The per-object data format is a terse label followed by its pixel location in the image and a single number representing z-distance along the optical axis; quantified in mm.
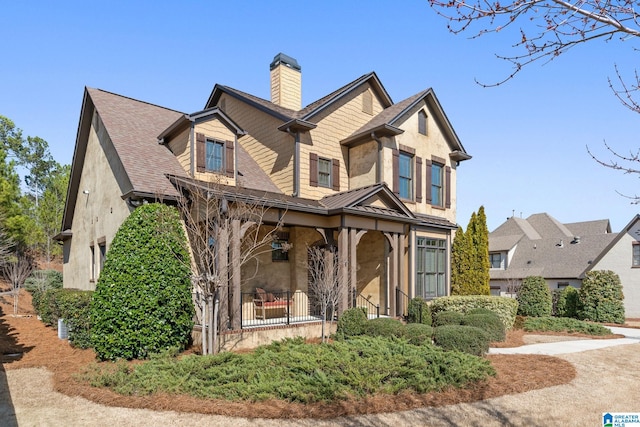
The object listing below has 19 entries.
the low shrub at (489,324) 12781
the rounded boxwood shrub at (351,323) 11519
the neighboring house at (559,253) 26266
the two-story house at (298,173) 13555
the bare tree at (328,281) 11875
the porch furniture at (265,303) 13295
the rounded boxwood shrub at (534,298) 20609
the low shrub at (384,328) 11086
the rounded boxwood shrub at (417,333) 10742
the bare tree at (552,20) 3057
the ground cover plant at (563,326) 16094
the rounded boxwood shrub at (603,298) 20578
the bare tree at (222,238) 9633
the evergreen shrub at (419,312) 13938
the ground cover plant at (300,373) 6875
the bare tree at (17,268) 23155
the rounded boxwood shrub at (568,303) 22500
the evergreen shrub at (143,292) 9570
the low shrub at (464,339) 10172
